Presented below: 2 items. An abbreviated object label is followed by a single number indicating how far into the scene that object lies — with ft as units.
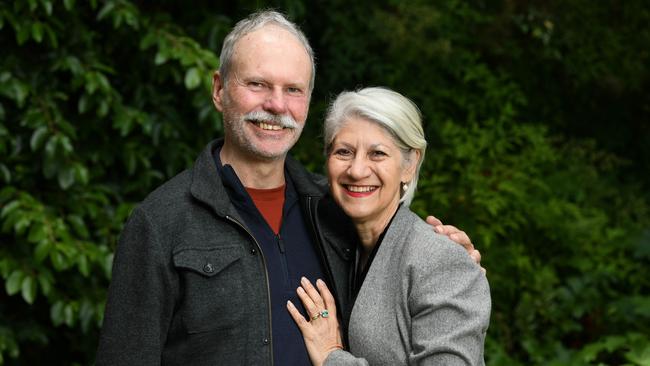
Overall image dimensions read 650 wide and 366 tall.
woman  7.07
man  7.15
